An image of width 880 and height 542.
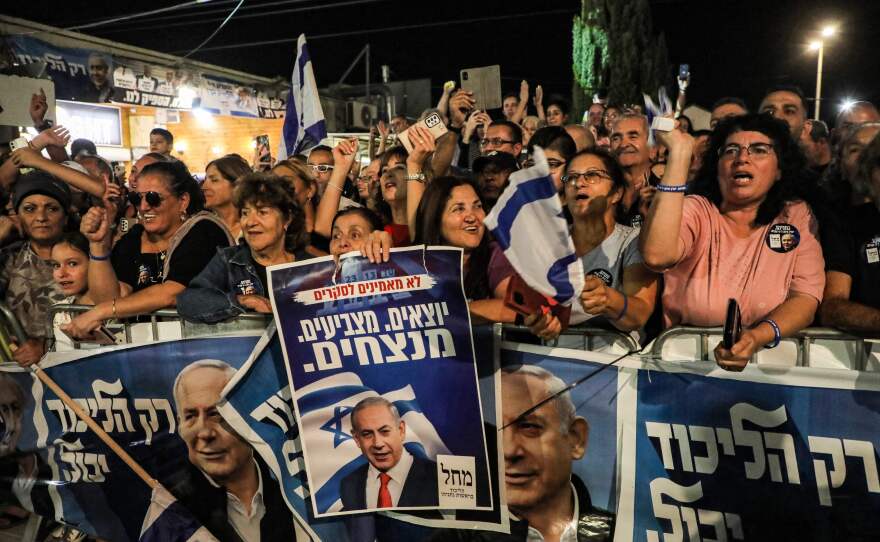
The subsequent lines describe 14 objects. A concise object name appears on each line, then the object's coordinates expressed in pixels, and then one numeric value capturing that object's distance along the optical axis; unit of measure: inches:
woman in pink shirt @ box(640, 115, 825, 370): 115.6
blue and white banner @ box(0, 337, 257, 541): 154.7
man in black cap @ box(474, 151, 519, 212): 192.7
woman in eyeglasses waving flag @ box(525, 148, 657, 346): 120.2
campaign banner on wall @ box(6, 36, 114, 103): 522.0
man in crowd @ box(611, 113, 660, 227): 191.3
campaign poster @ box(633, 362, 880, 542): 103.4
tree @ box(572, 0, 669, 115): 1343.5
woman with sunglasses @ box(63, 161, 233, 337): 153.9
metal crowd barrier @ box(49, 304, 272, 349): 145.2
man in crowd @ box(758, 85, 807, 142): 206.5
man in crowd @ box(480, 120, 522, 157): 229.6
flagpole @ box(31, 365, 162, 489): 156.5
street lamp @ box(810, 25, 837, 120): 1251.7
